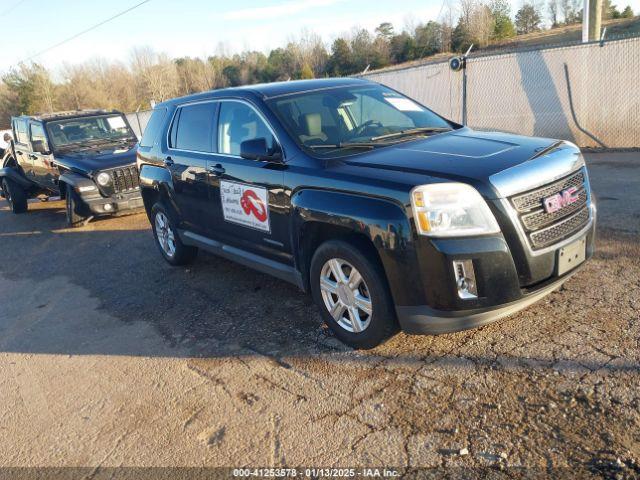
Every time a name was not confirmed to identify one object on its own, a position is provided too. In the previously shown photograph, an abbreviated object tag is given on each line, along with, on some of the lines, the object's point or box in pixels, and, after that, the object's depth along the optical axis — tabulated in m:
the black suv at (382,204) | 3.08
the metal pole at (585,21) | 12.37
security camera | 12.12
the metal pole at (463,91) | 12.27
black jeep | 8.77
